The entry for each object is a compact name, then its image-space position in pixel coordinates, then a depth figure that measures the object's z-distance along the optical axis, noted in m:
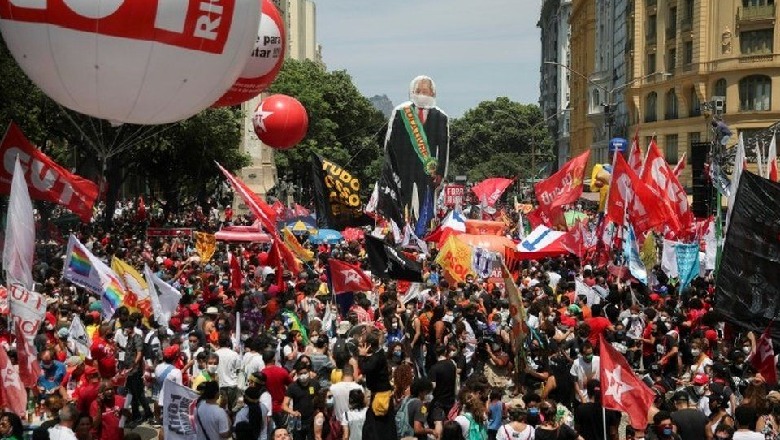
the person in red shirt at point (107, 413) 9.56
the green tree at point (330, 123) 67.00
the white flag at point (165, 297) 14.21
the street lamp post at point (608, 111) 48.88
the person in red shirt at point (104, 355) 11.13
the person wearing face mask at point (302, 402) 10.36
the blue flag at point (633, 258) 18.84
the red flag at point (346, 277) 15.94
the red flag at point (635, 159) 21.35
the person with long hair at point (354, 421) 9.92
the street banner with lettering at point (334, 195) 26.11
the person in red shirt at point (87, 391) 10.30
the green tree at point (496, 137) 115.62
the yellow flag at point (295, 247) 20.98
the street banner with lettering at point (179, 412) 9.50
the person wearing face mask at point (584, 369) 11.33
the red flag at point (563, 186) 23.88
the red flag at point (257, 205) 19.17
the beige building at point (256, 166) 55.84
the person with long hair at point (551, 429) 8.63
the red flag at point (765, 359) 10.48
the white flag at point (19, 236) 10.71
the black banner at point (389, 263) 17.41
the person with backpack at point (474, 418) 9.34
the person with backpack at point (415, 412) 9.81
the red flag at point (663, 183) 20.09
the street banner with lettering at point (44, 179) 16.22
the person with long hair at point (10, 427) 8.27
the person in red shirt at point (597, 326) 13.38
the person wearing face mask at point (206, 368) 11.27
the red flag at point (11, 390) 9.42
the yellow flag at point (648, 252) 20.14
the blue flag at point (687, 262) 18.42
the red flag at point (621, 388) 9.31
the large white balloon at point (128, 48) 13.46
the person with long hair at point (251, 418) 9.57
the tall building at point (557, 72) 115.56
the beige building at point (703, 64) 51.62
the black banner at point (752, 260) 10.45
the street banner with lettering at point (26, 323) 10.12
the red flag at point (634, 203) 19.44
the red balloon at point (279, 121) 27.66
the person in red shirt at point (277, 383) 10.58
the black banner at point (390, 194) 32.31
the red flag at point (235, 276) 18.64
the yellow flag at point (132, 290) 14.63
